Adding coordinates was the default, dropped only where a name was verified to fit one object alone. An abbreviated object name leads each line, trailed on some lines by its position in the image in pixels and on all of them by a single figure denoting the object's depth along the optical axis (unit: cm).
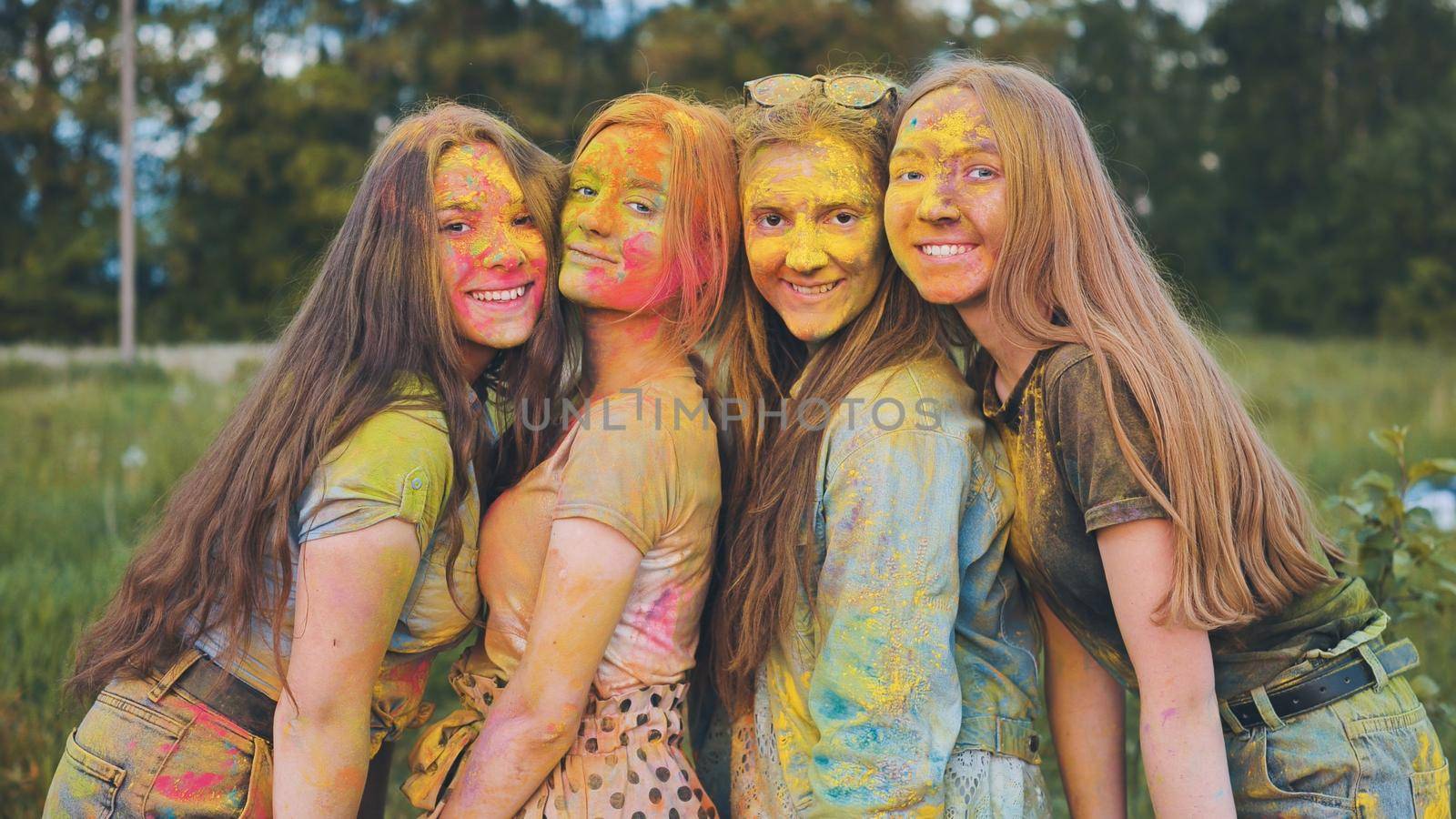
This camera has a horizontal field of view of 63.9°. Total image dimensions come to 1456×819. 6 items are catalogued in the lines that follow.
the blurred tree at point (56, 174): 2497
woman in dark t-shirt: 246
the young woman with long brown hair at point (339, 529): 250
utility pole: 1769
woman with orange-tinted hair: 253
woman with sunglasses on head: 243
